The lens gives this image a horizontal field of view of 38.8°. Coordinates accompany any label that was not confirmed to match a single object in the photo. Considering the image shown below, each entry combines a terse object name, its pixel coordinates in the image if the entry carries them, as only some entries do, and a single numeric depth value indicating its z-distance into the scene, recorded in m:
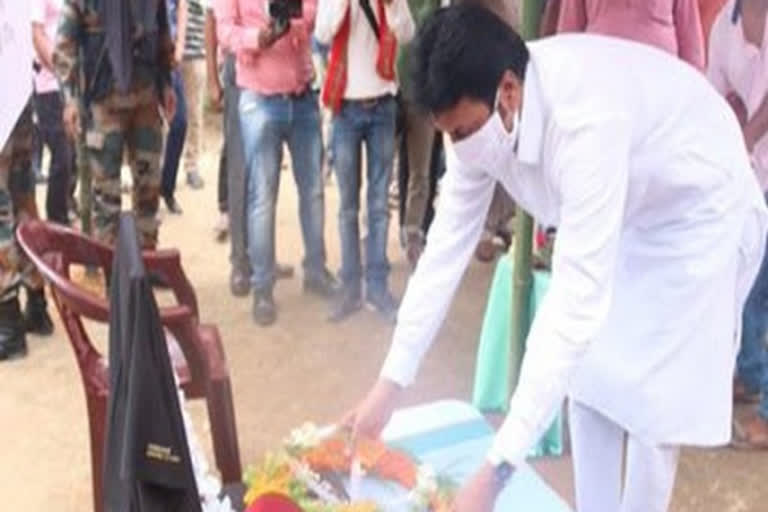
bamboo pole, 2.80
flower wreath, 1.63
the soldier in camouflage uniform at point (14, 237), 3.38
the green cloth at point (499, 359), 2.97
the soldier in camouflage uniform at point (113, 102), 3.54
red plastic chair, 2.37
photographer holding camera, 3.57
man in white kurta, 1.53
